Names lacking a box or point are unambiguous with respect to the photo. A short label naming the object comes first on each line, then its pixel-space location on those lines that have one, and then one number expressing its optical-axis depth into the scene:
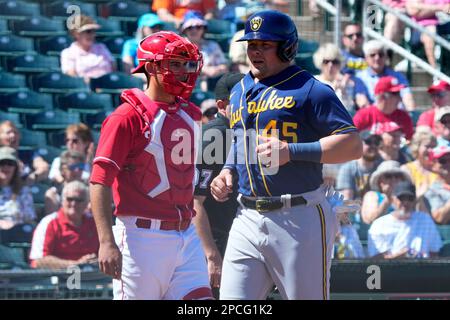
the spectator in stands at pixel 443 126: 17.72
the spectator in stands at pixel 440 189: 16.62
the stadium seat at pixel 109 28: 20.78
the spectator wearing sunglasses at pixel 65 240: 15.62
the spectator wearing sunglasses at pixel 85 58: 19.78
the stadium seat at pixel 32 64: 19.94
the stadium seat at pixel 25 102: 19.25
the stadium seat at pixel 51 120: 18.92
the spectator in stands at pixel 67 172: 16.56
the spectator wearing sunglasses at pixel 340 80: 18.62
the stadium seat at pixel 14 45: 20.28
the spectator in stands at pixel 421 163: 16.95
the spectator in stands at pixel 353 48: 19.67
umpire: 11.34
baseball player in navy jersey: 9.89
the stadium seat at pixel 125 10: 21.22
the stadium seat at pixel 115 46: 20.58
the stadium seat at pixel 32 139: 18.28
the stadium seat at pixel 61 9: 20.86
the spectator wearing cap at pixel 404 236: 15.91
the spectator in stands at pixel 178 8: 21.03
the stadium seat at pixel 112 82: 19.66
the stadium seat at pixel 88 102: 19.30
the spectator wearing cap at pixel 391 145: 17.45
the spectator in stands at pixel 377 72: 19.16
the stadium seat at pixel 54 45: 20.25
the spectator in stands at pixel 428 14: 20.84
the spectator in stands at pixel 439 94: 18.73
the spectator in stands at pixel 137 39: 19.98
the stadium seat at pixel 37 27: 20.72
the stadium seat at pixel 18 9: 20.84
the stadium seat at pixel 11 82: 19.61
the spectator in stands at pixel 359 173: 16.94
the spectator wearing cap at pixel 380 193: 16.48
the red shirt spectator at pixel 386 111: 17.91
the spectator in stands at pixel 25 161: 17.25
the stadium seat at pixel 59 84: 19.70
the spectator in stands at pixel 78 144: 17.12
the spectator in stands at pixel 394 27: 21.00
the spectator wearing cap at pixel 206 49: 19.93
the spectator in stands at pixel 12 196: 16.42
